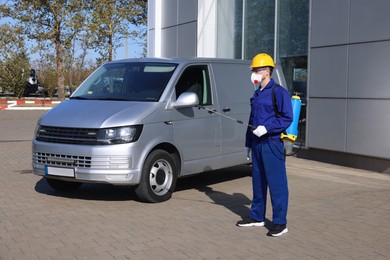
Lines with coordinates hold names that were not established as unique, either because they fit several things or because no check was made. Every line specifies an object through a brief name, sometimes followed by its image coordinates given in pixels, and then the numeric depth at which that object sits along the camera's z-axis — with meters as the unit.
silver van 7.02
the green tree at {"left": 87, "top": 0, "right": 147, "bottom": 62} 32.47
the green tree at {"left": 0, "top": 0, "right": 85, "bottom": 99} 37.59
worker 5.82
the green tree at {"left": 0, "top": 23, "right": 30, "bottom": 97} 43.25
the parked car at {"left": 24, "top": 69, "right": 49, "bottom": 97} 47.78
